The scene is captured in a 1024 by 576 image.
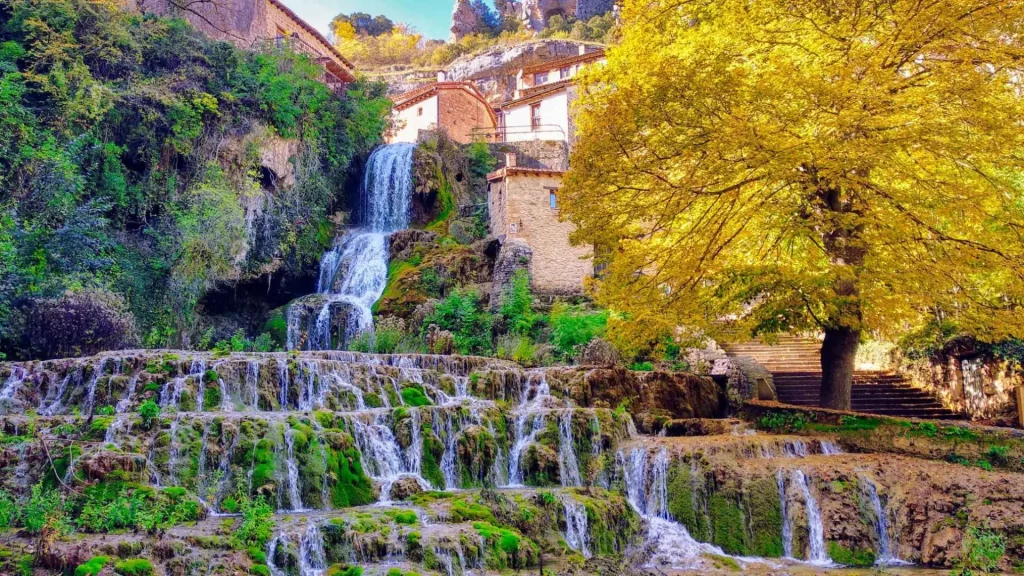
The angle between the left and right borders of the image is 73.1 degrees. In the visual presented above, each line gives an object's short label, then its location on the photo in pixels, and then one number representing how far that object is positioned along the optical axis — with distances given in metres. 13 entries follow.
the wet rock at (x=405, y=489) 10.02
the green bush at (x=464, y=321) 21.68
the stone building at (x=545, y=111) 36.56
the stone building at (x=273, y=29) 27.70
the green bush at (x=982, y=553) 7.99
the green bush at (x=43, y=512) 7.18
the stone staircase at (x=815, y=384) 16.45
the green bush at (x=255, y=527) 7.39
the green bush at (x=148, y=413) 10.01
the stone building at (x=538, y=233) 25.39
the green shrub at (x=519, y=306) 22.14
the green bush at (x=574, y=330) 20.23
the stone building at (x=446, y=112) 37.28
